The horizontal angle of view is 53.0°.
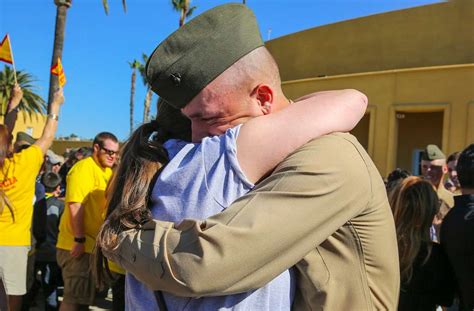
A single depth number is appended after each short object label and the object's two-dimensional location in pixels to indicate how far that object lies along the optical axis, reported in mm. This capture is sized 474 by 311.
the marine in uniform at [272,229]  1033
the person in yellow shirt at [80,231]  4449
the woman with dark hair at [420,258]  3170
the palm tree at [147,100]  36750
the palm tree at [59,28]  13297
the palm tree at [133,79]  44369
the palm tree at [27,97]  41375
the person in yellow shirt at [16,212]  4207
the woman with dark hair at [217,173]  1145
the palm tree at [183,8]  28312
